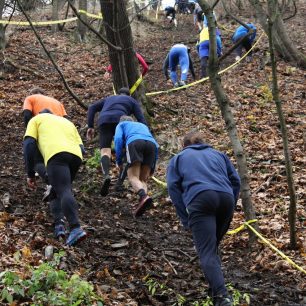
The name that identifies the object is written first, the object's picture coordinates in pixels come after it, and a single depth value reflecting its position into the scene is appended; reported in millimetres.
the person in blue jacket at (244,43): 15695
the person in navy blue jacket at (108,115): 7980
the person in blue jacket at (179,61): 13531
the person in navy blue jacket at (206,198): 4594
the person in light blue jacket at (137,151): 7004
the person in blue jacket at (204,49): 14109
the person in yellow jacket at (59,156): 5762
